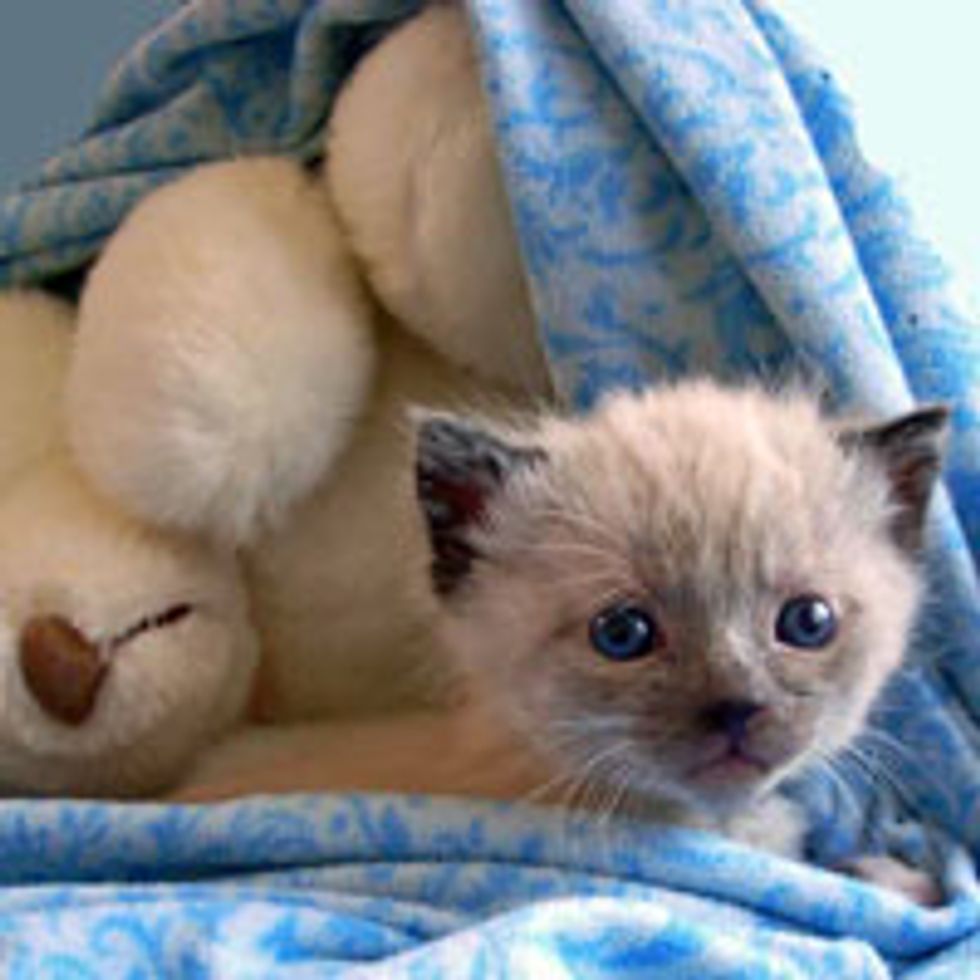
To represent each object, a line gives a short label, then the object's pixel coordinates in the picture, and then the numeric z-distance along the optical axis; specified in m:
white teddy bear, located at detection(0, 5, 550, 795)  0.46
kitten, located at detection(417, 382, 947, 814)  0.41
